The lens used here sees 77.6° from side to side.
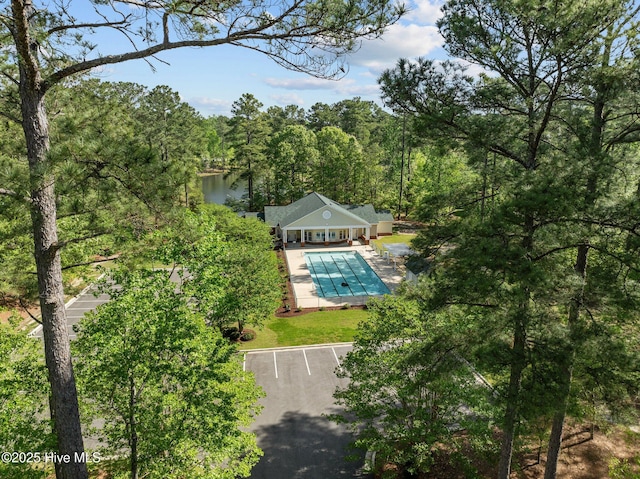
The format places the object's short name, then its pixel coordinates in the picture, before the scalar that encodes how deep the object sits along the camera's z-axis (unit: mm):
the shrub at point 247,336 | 19853
